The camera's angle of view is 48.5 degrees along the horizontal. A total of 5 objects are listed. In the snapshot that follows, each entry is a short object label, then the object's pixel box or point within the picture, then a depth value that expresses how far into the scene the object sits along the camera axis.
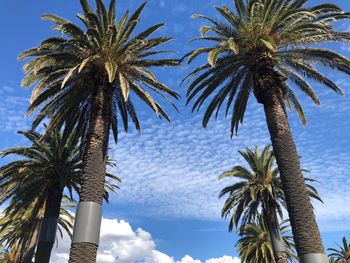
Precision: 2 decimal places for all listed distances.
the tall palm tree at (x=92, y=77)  17.03
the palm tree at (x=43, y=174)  25.47
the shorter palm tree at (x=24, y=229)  27.49
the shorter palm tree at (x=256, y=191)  32.09
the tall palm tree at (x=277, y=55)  16.95
